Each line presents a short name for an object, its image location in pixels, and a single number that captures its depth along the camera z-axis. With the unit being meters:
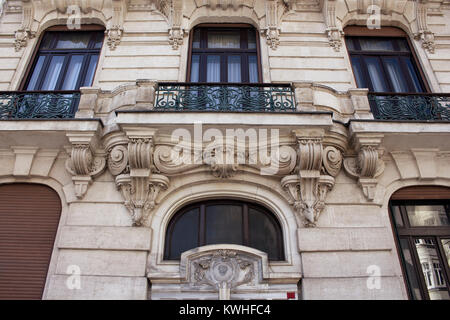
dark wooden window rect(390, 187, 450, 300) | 5.56
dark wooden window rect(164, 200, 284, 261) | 5.89
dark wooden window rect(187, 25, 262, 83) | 8.05
